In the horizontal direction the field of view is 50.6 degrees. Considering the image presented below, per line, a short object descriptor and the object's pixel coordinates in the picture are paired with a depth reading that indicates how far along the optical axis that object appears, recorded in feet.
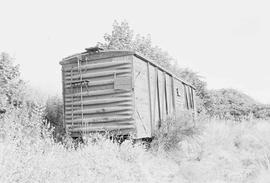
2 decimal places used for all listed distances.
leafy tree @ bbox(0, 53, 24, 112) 35.73
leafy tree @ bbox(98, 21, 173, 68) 75.25
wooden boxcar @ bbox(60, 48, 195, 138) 26.55
